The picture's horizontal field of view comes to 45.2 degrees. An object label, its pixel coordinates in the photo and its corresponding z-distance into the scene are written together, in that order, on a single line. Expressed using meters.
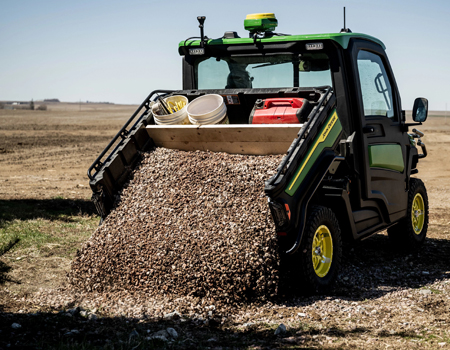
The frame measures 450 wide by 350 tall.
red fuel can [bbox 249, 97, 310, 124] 5.49
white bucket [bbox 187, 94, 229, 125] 5.93
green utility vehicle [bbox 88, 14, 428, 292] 4.98
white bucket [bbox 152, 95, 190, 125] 6.17
